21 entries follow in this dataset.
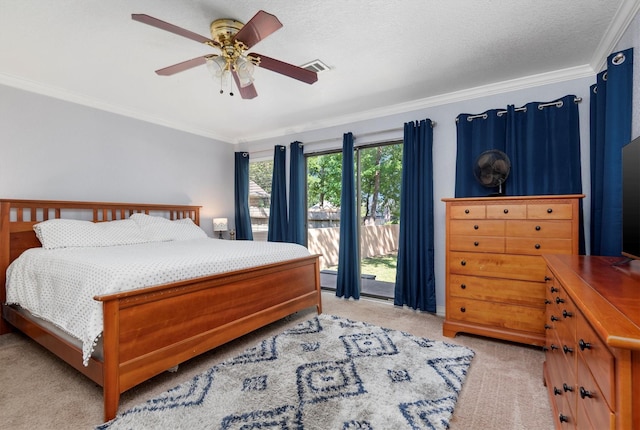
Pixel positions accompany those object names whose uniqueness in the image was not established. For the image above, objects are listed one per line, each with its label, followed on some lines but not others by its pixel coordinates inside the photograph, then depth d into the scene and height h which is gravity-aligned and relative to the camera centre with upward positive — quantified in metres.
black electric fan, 2.88 +0.47
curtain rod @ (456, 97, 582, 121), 2.79 +1.07
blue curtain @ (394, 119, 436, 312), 3.51 -0.07
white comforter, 1.82 -0.38
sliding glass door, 4.14 +0.10
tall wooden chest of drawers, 2.40 -0.35
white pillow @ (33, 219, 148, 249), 2.84 -0.17
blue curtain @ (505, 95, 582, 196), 2.79 +0.66
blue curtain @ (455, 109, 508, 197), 3.12 +0.79
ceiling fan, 1.86 +1.09
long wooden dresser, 0.72 -0.40
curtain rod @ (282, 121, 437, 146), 3.83 +1.12
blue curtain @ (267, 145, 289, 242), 4.74 +0.34
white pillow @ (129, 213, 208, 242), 3.56 -0.15
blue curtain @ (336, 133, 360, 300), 4.09 -0.20
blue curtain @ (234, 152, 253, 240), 5.22 +0.31
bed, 1.76 -0.70
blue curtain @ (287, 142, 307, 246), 4.60 +0.33
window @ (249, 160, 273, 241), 5.37 +0.30
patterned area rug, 1.64 -1.09
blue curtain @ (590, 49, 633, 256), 2.09 +0.56
